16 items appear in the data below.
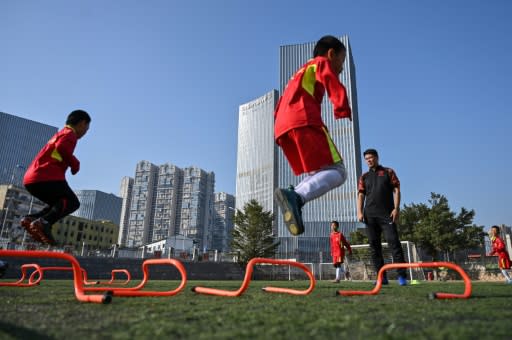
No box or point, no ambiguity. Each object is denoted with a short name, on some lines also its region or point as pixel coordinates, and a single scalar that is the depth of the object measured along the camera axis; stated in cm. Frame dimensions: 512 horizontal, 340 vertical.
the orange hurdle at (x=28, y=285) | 431
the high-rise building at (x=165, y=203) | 12175
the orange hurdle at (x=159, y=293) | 270
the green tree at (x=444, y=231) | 3328
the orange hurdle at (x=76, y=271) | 221
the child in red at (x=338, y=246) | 1094
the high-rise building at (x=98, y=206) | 18225
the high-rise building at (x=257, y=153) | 11125
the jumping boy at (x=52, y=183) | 404
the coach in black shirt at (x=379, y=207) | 509
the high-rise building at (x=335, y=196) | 9038
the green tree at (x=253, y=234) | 4009
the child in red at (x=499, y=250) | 1001
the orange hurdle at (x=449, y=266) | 264
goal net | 1783
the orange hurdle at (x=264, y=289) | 266
